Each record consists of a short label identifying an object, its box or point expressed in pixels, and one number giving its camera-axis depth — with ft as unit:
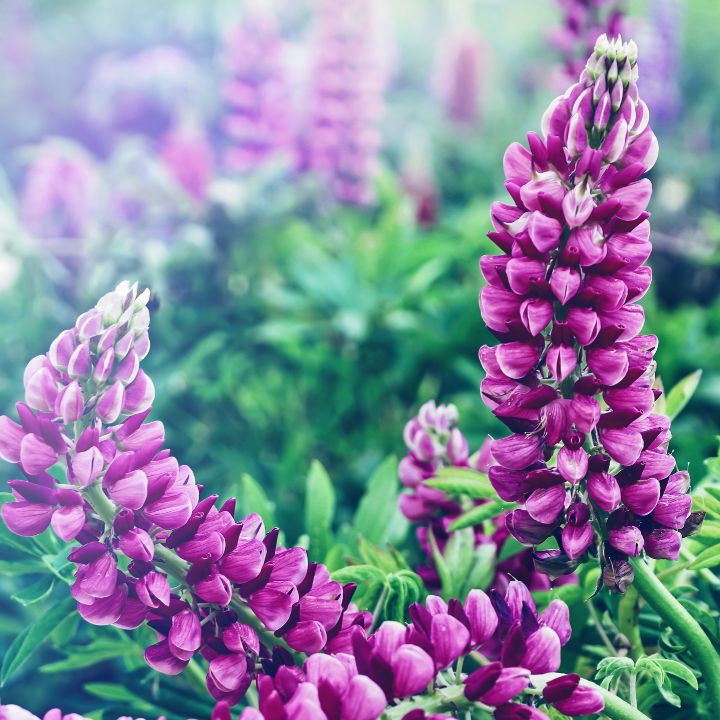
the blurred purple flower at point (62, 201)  3.95
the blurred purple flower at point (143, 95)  8.64
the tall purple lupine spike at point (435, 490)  1.73
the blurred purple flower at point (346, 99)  5.14
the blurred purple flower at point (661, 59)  6.84
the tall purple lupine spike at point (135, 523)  1.27
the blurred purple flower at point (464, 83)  8.29
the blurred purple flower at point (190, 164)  4.80
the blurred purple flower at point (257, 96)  5.22
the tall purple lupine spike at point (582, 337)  1.27
